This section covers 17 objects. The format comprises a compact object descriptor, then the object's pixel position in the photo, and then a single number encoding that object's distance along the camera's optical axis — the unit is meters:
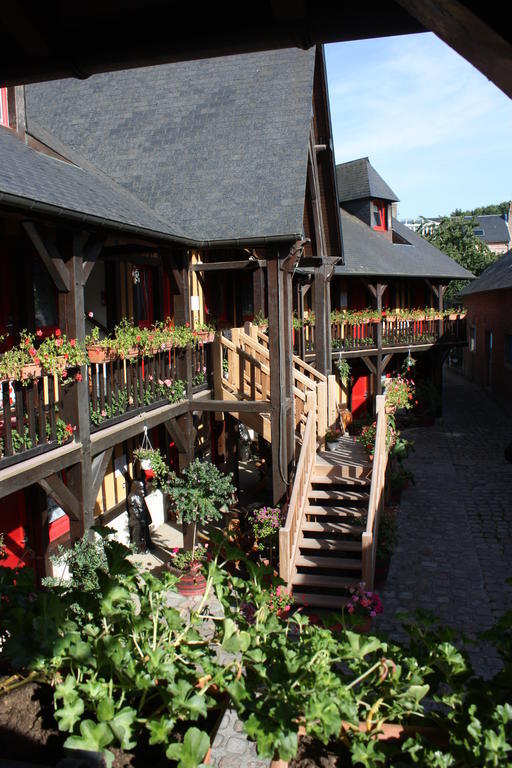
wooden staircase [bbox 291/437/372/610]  9.68
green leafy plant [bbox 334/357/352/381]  20.86
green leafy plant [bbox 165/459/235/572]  10.29
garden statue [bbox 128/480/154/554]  11.38
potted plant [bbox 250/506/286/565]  10.22
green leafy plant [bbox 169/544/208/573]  10.24
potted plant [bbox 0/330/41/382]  6.69
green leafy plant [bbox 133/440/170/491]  10.37
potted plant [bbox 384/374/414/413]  14.46
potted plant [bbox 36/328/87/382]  7.13
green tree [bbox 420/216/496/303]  46.12
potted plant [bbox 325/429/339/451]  13.27
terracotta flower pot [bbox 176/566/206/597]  9.63
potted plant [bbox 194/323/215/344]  11.68
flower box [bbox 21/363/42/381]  6.89
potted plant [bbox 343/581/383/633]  8.11
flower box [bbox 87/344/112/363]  8.27
